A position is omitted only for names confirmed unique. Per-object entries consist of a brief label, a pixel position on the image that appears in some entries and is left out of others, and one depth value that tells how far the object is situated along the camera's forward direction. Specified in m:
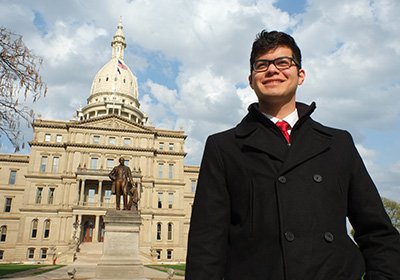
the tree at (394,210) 51.62
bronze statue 18.44
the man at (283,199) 2.13
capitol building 56.66
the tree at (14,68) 11.13
